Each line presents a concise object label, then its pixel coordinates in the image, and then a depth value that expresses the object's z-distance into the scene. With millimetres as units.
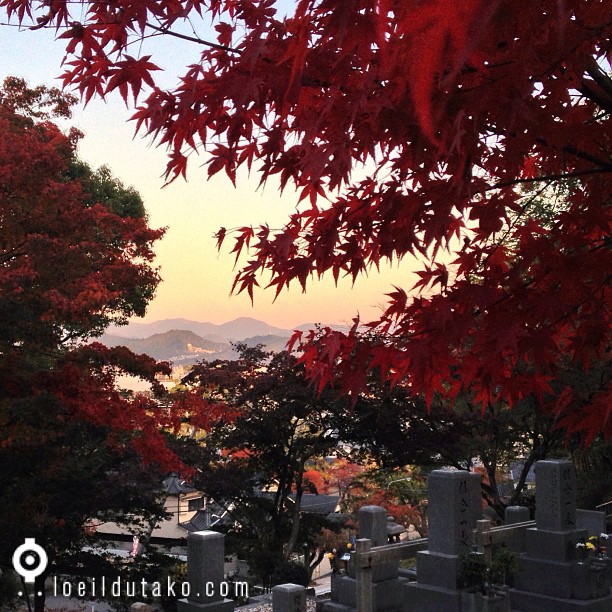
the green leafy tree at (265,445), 17016
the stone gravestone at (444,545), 9820
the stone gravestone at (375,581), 11445
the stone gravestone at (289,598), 8438
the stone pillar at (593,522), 15539
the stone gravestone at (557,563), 11352
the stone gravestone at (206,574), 8773
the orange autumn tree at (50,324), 9982
